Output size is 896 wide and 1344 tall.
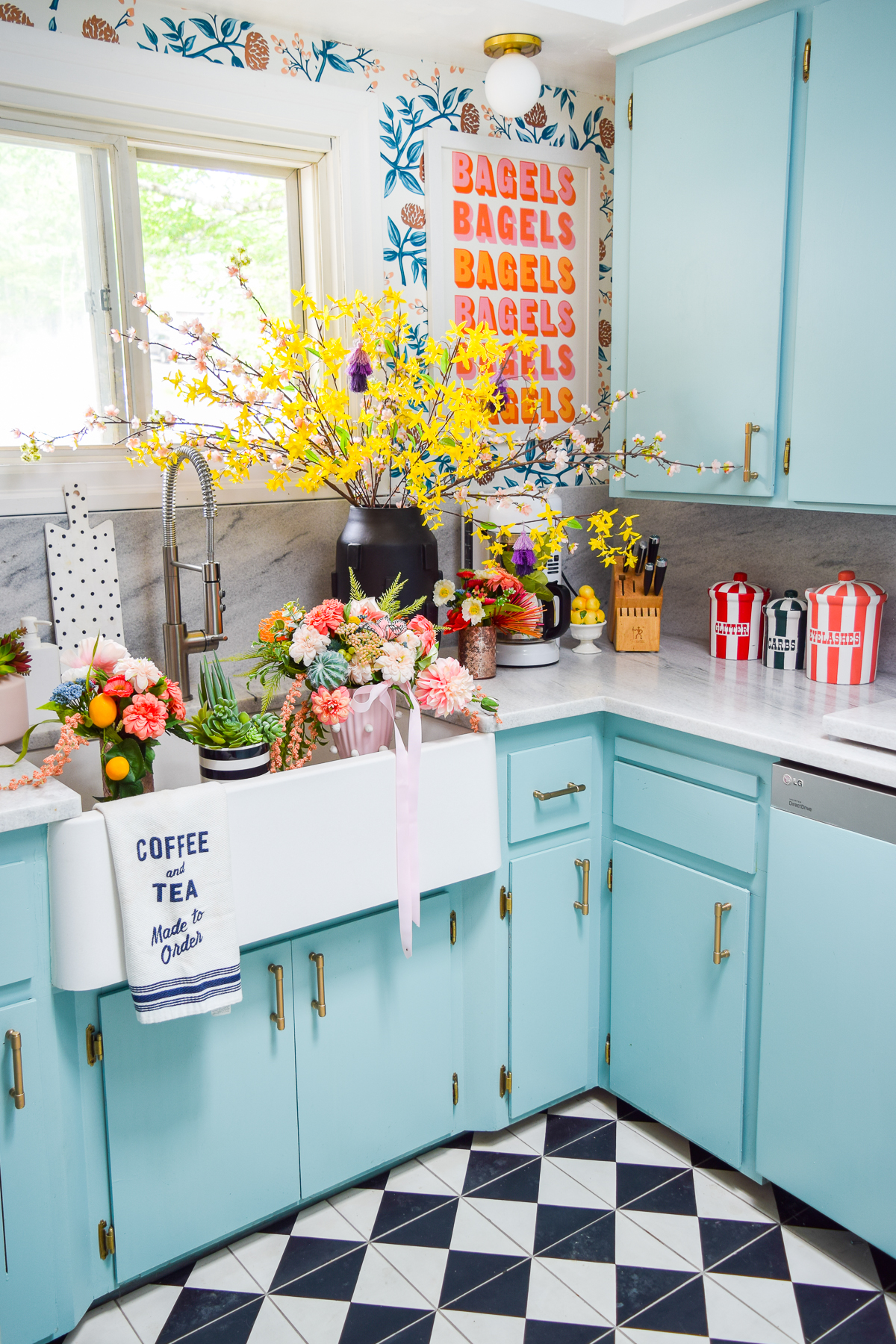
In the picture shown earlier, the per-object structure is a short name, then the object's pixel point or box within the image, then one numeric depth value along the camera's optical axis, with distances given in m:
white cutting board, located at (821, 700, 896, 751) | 1.69
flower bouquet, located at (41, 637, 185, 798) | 1.55
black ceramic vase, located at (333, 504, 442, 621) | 2.13
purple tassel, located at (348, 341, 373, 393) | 2.01
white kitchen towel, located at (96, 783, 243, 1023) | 1.53
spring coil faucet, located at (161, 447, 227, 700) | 2.00
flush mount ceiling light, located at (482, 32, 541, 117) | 2.27
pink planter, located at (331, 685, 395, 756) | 1.83
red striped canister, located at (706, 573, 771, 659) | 2.39
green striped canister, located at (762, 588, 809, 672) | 2.28
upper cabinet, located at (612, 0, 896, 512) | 1.90
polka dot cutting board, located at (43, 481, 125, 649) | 2.07
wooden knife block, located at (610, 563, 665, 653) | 2.48
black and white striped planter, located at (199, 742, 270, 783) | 1.67
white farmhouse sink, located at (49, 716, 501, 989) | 1.52
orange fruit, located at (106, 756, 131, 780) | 1.58
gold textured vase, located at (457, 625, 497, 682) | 2.21
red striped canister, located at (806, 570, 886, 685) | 2.14
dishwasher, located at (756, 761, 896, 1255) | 1.68
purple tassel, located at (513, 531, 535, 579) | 2.29
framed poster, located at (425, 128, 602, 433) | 2.51
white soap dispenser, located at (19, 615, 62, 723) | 1.92
